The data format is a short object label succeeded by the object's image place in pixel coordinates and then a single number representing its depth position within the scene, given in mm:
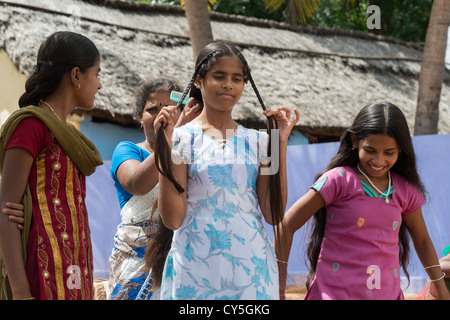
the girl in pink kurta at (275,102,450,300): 2959
